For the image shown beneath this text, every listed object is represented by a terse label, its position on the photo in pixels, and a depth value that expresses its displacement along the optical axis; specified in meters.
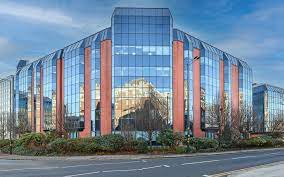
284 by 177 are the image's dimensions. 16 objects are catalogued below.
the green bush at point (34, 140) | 24.22
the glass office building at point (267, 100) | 63.27
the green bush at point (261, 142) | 28.36
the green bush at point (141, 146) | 22.30
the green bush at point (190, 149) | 22.85
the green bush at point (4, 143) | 27.76
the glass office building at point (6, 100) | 42.63
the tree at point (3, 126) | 40.93
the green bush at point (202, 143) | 24.46
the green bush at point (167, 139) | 23.97
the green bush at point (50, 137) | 24.32
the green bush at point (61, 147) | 21.70
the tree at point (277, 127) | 37.26
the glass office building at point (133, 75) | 37.81
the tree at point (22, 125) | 40.45
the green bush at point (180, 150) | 22.48
